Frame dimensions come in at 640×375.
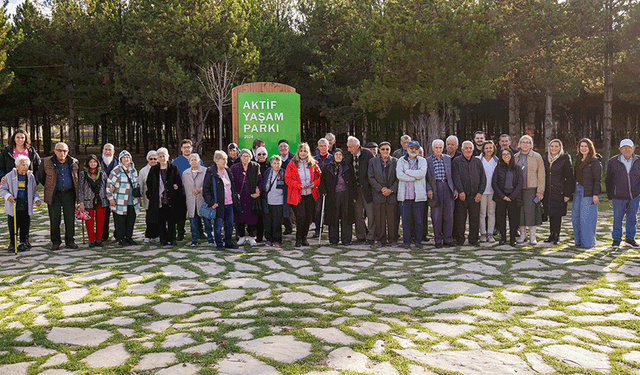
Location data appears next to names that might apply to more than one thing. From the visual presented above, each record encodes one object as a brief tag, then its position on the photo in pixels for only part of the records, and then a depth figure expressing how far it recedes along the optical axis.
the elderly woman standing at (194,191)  9.33
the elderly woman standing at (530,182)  9.16
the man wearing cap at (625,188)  8.84
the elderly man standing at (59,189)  8.89
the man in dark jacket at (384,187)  9.20
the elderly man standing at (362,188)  9.34
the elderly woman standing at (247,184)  9.24
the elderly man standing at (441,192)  9.17
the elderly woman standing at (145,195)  9.23
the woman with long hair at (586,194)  8.90
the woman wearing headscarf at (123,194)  9.16
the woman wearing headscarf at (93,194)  9.09
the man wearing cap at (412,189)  8.97
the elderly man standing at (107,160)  9.36
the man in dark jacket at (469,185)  9.19
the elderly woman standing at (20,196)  8.72
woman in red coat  9.16
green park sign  12.32
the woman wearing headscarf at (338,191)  9.39
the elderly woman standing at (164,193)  9.21
